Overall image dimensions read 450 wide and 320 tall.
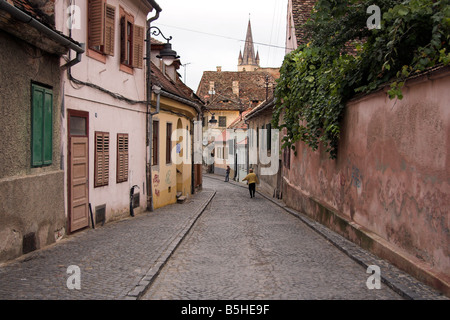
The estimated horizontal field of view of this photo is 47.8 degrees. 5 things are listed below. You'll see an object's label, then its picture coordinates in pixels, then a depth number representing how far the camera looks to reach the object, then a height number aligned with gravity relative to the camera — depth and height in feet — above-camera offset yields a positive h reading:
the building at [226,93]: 217.77 +25.12
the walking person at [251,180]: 86.59 -5.21
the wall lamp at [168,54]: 54.54 +10.21
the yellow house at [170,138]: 57.72 +1.43
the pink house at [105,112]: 35.19 +2.94
